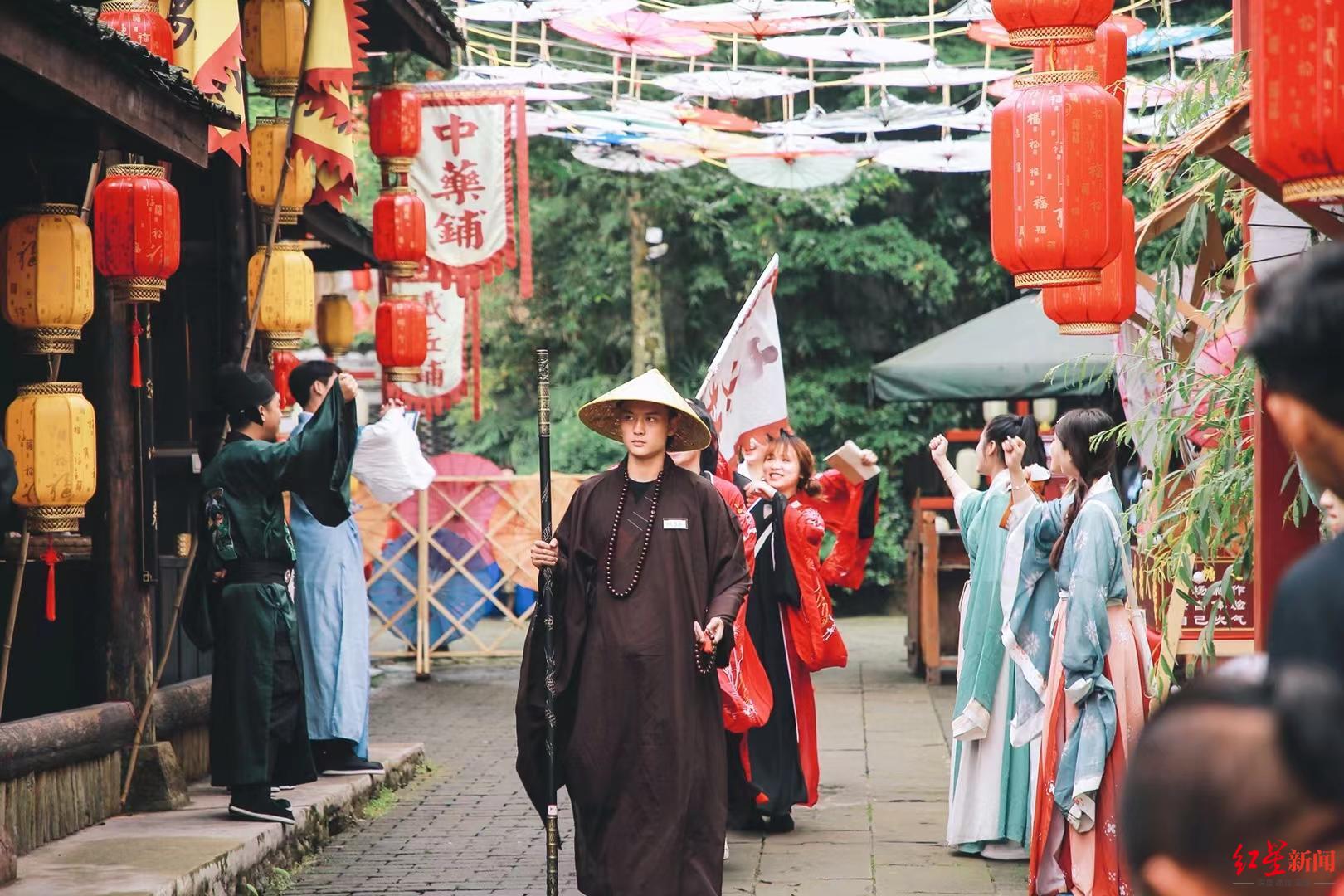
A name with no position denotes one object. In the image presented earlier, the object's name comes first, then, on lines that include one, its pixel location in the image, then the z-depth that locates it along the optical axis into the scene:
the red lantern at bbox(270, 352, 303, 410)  10.05
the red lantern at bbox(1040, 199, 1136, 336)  7.00
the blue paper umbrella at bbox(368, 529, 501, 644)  14.67
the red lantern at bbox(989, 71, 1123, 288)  6.23
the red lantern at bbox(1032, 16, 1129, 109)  7.45
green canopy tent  13.17
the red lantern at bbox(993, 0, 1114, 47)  6.27
